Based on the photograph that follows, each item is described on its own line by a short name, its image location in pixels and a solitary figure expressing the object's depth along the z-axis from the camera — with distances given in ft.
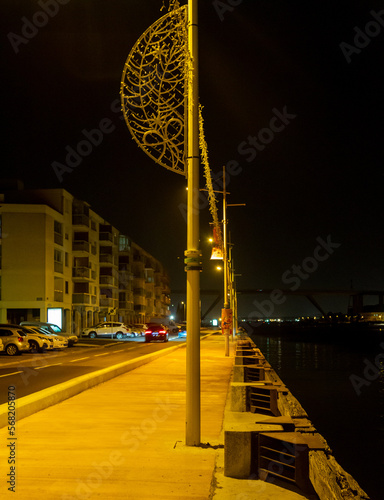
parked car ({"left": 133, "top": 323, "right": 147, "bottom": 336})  232.18
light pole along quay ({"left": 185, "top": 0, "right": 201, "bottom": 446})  25.66
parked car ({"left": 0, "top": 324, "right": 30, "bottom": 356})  99.55
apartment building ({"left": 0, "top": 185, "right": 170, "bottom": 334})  188.03
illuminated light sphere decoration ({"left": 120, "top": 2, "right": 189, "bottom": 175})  28.73
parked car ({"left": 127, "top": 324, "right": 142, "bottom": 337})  213.54
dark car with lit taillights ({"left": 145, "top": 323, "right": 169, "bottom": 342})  167.22
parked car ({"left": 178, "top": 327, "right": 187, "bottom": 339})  234.97
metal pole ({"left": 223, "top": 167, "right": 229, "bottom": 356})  89.45
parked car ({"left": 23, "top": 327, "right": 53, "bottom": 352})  111.96
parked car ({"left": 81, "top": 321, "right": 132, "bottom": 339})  200.23
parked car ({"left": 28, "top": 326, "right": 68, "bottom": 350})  117.39
